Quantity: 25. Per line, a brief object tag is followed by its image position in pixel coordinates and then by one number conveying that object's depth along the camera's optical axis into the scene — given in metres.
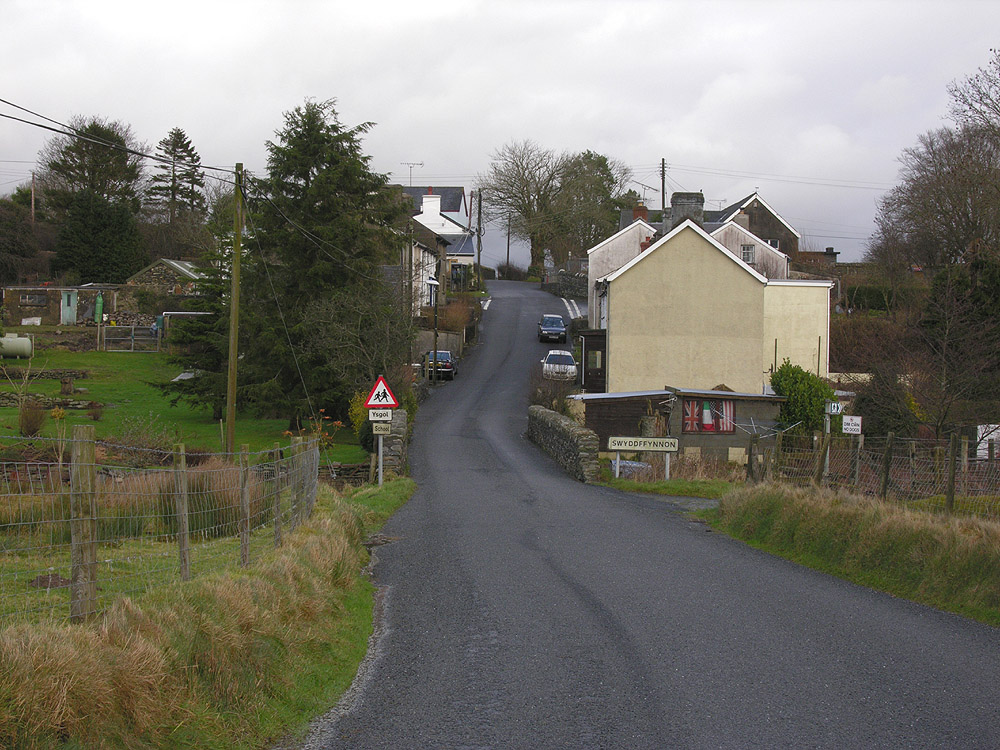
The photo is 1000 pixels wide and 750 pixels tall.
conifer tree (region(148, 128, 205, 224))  78.06
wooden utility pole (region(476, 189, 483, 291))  72.31
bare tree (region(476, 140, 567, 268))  85.44
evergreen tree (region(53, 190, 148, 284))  65.69
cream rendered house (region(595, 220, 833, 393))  41.41
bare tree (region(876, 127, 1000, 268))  42.97
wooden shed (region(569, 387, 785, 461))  35.41
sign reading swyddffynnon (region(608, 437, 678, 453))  25.44
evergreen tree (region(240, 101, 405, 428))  35.81
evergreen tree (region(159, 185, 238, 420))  37.81
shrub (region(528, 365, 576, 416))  37.77
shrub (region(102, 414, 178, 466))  22.78
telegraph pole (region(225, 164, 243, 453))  23.58
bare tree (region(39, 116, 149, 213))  68.88
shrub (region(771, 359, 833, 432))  38.20
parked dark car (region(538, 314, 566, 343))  61.88
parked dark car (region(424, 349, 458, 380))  50.88
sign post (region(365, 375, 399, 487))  23.19
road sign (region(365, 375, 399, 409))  23.20
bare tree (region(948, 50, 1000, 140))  28.28
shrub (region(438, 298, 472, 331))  59.12
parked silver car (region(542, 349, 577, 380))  47.72
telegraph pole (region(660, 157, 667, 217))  78.56
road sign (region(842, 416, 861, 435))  23.62
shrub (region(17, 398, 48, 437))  27.52
